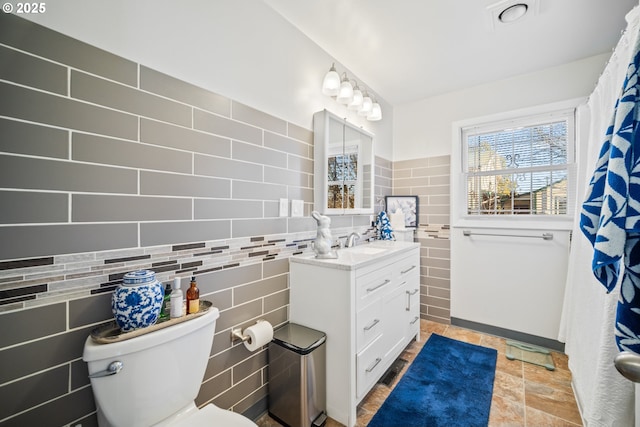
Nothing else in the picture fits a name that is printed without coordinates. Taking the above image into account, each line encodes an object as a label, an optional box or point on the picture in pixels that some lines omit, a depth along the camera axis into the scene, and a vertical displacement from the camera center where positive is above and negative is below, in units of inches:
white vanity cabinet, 55.6 -24.4
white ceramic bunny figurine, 64.4 -7.4
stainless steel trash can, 53.3 -35.9
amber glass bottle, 42.4 -14.9
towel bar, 85.4 -8.3
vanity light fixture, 74.0 +36.1
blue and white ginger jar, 34.3 -12.5
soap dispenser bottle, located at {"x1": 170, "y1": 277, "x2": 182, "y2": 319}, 39.8 -14.1
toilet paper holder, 53.6 -26.2
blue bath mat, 58.3 -46.5
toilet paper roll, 52.9 -25.9
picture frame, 111.2 +1.3
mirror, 73.4 +14.3
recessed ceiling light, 61.4 +48.6
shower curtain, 43.2 -21.3
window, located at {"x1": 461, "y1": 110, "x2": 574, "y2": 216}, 88.0 +16.9
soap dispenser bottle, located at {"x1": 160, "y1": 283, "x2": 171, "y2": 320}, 40.1 -15.3
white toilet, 31.9 -22.8
